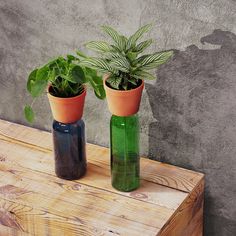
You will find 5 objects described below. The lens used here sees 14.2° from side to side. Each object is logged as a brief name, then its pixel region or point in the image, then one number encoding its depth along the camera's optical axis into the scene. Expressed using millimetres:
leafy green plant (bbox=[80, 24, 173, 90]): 2399
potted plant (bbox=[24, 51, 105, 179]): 2459
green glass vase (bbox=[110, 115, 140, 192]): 2501
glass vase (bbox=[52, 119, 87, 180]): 2560
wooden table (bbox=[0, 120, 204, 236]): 2433
